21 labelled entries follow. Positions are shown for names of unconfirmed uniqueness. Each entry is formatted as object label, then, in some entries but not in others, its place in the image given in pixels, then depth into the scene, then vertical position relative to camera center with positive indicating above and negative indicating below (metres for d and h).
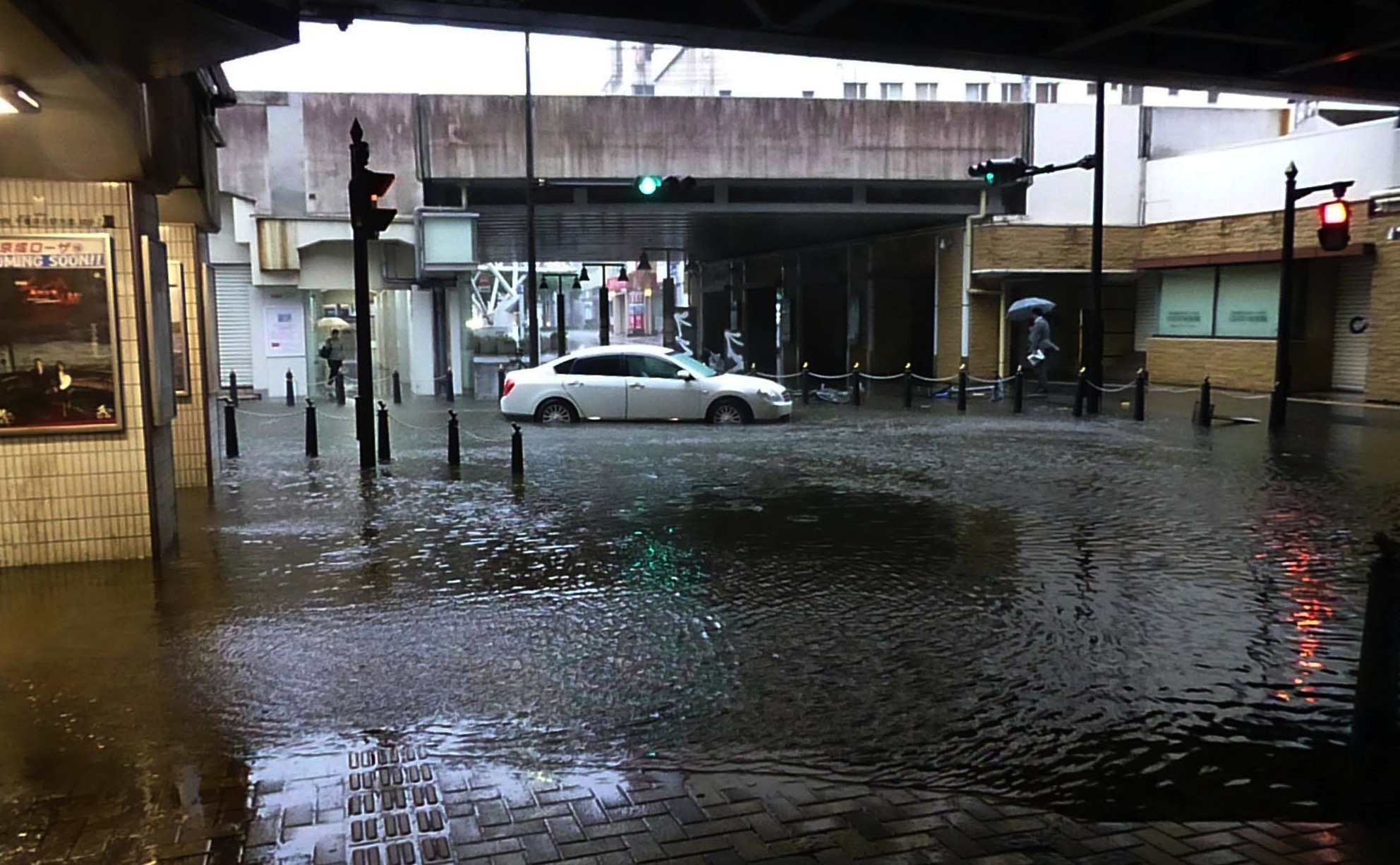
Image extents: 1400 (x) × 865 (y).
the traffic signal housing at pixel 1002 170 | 20.09 +2.98
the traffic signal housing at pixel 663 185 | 20.52 +2.80
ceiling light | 6.25 +1.38
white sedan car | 20.25 -1.19
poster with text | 8.14 -0.05
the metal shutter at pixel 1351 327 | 24.34 +0.01
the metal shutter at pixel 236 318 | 29.30 +0.32
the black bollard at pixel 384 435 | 14.63 -1.45
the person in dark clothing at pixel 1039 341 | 25.19 -0.31
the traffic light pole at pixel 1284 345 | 18.14 -0.29
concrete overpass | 26.19 +4.38
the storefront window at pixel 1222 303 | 25.33 +0.62
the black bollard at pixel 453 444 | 14.31 -1.53
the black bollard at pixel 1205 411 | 18.91 -1.48
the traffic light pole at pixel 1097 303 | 21.62 +0.51
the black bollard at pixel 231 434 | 15.66 -1.54
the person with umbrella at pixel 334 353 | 30.34 -0.73
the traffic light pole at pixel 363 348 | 13.39 -0.24
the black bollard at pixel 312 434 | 15.70 -1.54
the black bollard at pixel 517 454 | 13.47 -1.59
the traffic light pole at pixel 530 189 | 23.98 +3.14
